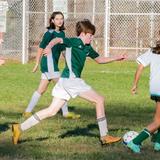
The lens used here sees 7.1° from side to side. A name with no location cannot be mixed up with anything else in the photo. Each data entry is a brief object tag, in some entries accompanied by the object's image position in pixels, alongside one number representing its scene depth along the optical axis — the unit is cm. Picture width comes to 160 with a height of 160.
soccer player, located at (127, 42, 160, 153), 1548
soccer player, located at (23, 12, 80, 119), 2152
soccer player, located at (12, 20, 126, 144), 1654
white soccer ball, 1591
